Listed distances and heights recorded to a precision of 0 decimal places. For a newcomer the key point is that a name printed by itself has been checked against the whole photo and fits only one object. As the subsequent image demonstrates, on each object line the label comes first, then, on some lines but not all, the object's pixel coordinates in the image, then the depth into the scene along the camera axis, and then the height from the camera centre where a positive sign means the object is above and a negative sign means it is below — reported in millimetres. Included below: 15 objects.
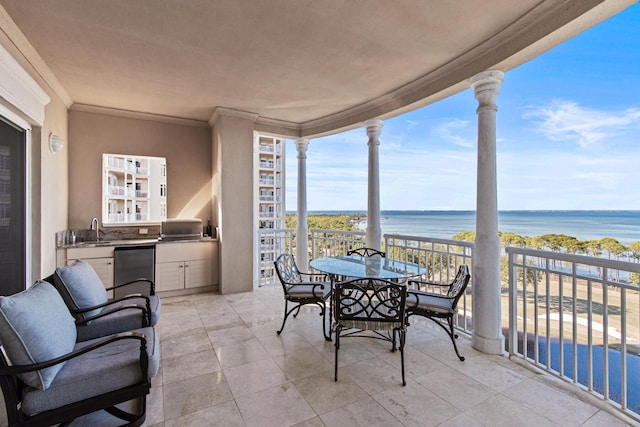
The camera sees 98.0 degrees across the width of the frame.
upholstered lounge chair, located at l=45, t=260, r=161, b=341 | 2080 -730
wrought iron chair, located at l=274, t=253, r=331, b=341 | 2955 -833
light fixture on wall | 3254 +843
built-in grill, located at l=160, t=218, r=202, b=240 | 4461 -250
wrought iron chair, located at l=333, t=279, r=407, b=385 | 2168 -821
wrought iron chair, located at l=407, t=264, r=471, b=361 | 2518 -827
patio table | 2553 -563
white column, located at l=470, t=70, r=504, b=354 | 2637 -211
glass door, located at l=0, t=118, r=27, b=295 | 2463 +48
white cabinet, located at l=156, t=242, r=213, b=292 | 4230 -809
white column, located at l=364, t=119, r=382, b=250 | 4160 +294
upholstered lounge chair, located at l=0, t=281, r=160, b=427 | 1288 -826
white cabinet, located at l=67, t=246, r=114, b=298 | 3758 -615
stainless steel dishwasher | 3912 -745
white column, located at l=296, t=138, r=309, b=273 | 5266 +11
